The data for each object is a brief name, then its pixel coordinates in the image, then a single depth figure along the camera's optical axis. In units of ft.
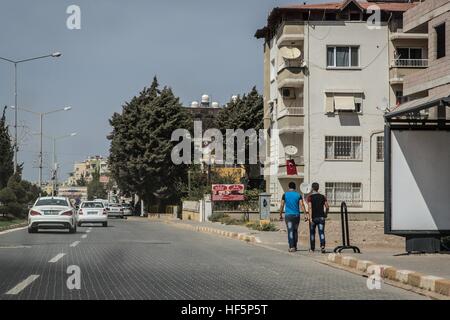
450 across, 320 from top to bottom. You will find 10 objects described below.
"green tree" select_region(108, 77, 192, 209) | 220.02
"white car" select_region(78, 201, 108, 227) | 132.05
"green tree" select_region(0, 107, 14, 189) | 178.60
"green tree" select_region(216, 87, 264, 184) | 222.48
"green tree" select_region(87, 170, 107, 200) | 572.10
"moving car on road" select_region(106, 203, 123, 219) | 224.12
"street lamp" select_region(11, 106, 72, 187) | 221.87
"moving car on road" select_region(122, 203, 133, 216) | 246.88
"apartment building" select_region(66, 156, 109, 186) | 572.42
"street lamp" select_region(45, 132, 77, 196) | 296.77
